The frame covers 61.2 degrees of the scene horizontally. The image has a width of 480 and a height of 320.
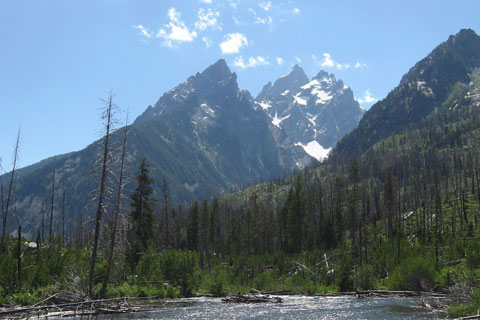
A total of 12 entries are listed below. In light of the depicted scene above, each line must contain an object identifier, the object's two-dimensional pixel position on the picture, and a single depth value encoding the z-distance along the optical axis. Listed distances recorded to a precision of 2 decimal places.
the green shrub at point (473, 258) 42.56
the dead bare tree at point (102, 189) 30.81
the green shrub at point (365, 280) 48.03
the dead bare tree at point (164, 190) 76.50
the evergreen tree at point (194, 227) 104.04
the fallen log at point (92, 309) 28.93
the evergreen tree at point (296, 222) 86.44
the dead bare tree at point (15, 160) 42.63
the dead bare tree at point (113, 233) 33.09
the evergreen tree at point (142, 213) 58.34
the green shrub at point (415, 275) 42.41
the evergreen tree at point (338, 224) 85.31
